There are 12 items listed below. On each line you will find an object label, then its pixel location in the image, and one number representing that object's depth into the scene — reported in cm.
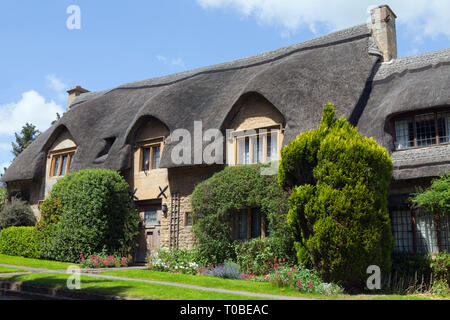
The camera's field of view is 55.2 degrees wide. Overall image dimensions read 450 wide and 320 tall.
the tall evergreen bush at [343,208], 1013
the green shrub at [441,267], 1109
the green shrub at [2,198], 2377
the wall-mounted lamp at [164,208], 1647
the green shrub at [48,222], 1652
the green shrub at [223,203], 1370
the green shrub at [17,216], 2014
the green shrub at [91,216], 1578
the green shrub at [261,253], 1270
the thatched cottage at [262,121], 1259
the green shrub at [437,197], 1091
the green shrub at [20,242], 1705
